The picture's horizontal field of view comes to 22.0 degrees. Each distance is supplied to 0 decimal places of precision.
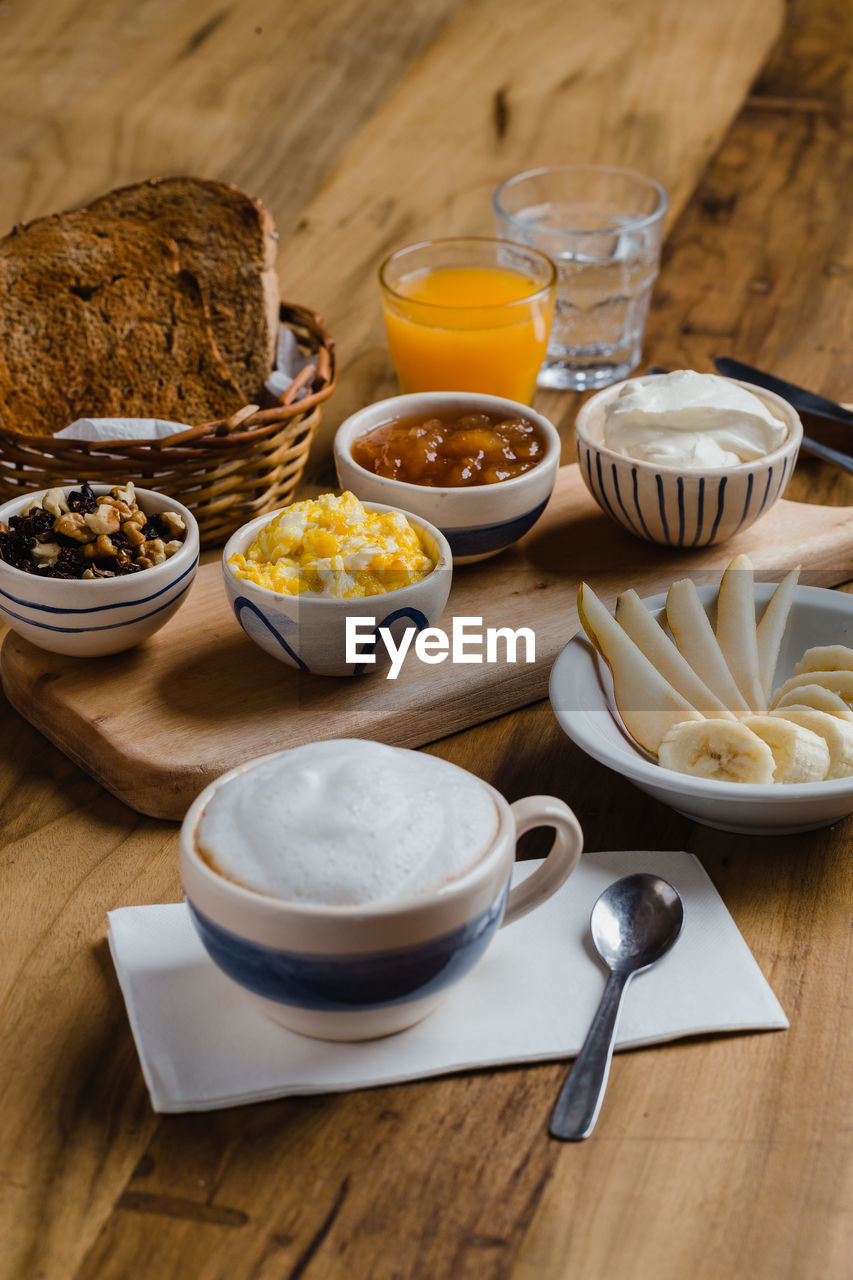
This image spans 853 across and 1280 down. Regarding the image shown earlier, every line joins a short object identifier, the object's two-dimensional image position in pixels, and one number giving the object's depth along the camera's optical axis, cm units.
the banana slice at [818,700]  76
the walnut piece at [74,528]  82
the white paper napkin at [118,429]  89
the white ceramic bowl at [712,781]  72
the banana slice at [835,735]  73
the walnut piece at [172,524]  83
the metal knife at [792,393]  96
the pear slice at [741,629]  78
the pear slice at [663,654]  77
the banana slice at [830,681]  77
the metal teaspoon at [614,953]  68
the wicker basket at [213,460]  87
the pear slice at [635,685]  76
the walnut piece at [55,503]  82
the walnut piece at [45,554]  82
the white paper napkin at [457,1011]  68
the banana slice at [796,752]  73
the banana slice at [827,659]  78
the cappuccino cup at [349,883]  65
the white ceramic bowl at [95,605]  81
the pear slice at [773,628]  79
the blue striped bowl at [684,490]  86
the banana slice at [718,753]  73
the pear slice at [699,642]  78
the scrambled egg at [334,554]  80
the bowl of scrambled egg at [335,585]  80
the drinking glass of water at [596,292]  105
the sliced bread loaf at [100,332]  95
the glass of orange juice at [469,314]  98
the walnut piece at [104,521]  81
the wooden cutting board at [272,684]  80
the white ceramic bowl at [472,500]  86
